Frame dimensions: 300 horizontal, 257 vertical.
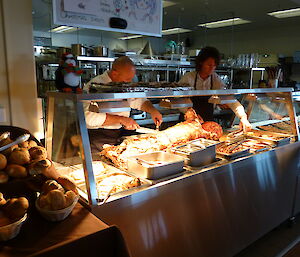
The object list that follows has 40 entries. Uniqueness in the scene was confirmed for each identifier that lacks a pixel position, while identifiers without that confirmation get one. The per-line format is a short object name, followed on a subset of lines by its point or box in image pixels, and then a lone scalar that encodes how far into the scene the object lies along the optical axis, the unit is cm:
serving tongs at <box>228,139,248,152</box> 235
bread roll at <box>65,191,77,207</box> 133
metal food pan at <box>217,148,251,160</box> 220
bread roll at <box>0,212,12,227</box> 113
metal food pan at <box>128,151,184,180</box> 176
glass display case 156
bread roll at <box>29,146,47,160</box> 144
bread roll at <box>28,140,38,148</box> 157
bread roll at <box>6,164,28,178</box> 131
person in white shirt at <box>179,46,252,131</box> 295
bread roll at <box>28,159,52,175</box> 135
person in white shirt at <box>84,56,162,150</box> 244
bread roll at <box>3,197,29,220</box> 117
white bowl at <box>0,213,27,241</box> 110
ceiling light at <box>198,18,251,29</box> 667
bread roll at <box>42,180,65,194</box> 135
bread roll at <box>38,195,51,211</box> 128
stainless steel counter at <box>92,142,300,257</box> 167
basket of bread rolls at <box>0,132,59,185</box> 131
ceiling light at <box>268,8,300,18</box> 563
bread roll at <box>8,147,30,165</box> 135
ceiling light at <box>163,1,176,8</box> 493
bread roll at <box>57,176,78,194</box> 151
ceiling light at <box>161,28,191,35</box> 789
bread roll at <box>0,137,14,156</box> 137
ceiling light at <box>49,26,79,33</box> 730
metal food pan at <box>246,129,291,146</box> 265
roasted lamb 204
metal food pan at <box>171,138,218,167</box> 203
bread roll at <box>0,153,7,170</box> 129
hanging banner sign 218
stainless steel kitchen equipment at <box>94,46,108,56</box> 475
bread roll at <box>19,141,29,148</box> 151
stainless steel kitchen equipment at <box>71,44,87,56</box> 465
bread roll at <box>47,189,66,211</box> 128
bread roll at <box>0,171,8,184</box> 126
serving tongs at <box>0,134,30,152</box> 131
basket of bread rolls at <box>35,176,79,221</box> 128
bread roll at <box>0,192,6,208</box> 120
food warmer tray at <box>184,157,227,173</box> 198
